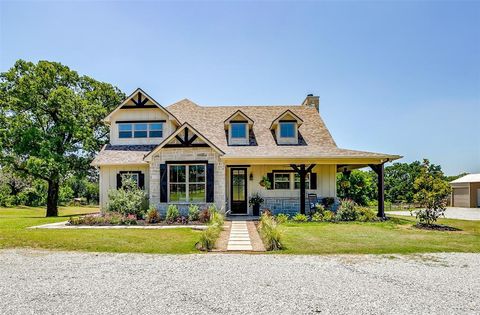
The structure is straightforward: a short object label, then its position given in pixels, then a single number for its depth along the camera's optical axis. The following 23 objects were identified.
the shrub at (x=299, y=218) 15.39
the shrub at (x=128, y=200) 16.17
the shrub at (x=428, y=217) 14.24
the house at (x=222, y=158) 16.55
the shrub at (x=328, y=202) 18.11
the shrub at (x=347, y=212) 16.00
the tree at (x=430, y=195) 14.14
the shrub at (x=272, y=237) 9.61
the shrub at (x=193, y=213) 15.10
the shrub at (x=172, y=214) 15.09
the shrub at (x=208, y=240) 9.60
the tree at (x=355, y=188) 20.16
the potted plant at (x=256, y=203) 17.84
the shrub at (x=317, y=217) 15.68
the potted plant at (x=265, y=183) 17.67
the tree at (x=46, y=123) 20.31
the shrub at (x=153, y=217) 14.97
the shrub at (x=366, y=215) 16.16
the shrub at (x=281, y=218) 14.82
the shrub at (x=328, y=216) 15.77
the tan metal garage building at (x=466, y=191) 29.03
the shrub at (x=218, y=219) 12.26
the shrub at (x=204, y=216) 14.76
